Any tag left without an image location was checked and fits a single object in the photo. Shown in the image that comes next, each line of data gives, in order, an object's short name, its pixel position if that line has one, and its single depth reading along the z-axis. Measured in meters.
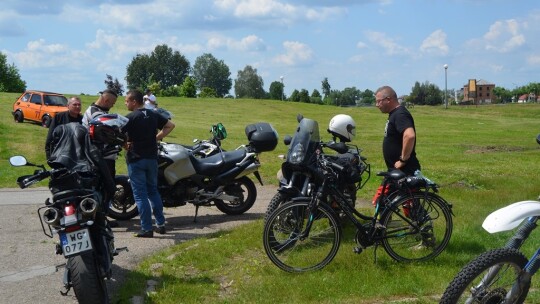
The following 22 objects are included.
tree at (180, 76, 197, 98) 84.50
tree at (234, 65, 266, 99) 130.25
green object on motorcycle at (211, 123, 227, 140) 9.70
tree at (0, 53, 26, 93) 99.38
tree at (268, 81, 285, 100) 116.00
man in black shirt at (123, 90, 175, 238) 7.68
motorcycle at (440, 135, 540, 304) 4.04
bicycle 6.09
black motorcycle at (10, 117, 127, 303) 4.65
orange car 28.34
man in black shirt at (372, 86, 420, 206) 6.70
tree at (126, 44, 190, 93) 134.00
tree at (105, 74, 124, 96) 69.25
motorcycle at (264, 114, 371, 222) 6.38
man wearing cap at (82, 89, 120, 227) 8.70
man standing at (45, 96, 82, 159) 9.28
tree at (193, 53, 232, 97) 155.75
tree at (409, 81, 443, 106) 117.81
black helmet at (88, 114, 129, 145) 5.69
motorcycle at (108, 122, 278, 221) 8.85
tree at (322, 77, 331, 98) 128.75
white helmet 7.93
